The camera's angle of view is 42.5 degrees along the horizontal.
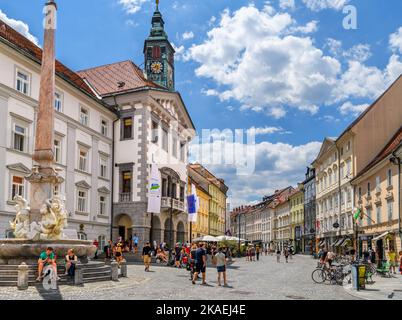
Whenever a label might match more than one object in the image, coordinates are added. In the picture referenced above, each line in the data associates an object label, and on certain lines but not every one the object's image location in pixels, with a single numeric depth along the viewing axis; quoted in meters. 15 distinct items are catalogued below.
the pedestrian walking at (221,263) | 20.64
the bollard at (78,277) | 17.80
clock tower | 58.94
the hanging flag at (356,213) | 40.51
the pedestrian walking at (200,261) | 20.93
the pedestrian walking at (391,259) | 31.26
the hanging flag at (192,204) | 43.56
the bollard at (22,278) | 16.20
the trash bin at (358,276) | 19.27
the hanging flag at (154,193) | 39.20
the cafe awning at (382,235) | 37.41
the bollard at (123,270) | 21.90
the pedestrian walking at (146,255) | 26.95
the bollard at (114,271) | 20.00
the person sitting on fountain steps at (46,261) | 16.95
